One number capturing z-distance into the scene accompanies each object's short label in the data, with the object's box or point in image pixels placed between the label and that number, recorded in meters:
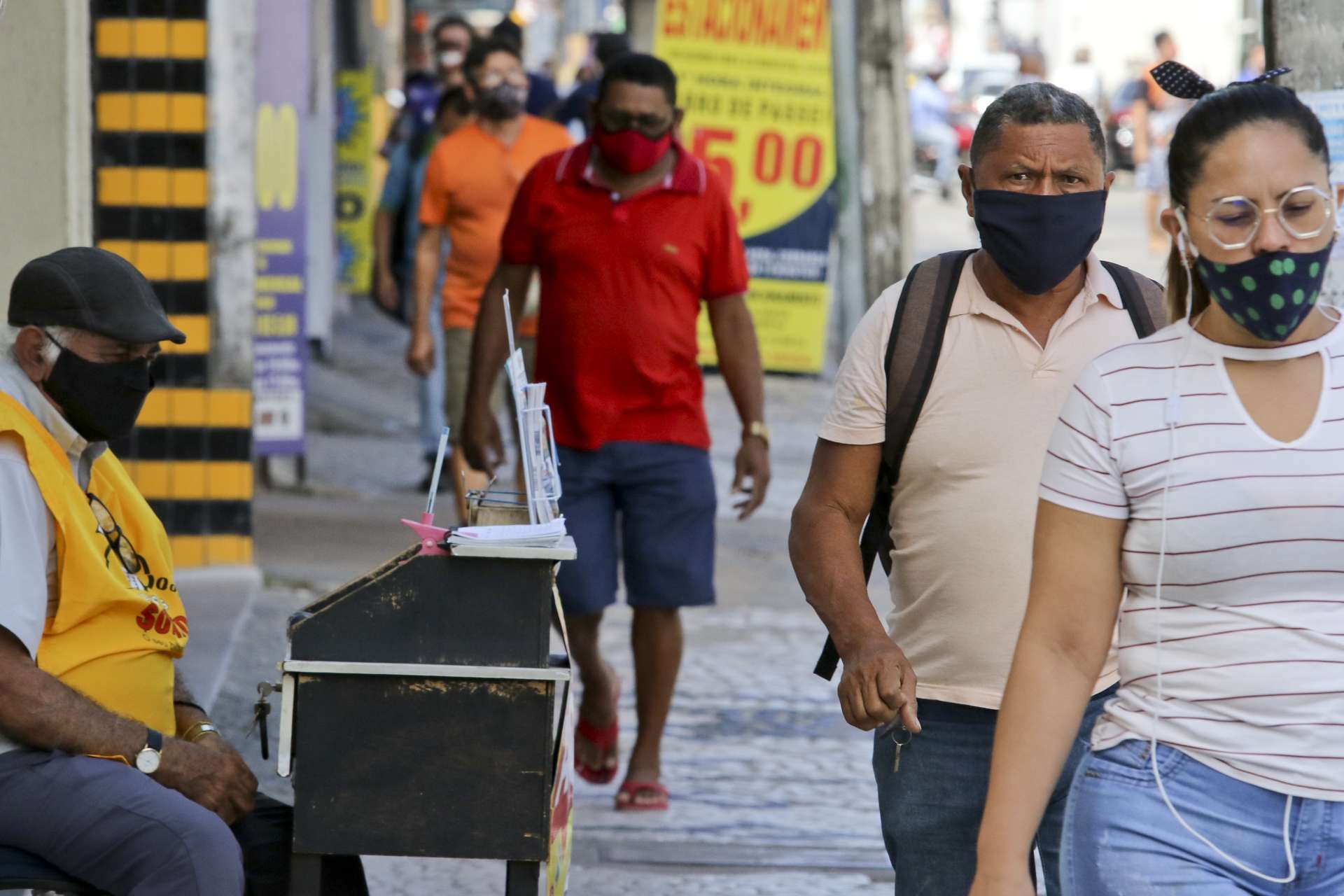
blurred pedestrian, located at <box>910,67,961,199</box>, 61.49
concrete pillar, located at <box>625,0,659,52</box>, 31.09
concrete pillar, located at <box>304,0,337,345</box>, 26.00
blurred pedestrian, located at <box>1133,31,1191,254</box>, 44.50
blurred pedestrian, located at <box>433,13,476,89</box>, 25.08
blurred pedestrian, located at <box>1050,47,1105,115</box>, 54.66
